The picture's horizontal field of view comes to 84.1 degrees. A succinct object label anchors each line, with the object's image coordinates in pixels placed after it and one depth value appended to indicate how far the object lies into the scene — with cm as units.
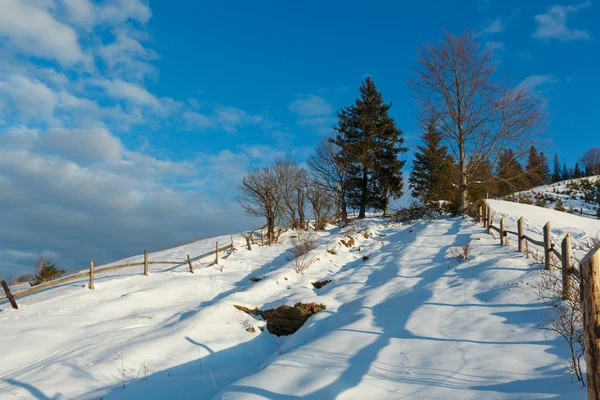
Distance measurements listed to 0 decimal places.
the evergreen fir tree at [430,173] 2235
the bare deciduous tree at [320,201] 3231
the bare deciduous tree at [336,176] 3250
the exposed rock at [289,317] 1007
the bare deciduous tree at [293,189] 3080
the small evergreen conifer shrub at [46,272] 2409
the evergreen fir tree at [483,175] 2102
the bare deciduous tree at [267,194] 2878
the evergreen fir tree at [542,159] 1853
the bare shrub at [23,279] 2779
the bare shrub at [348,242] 2006
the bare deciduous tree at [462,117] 2055
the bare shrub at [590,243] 1123
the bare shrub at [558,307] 445
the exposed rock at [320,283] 1375
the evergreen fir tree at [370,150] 3180
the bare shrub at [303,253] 1611
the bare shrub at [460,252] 1132
